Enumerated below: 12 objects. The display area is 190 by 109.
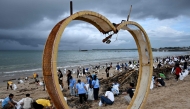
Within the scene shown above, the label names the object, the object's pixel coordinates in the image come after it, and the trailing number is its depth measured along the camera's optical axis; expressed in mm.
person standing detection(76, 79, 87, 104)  8084
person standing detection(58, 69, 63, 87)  11055
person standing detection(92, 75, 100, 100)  8592
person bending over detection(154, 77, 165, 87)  10650
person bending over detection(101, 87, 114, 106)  7730
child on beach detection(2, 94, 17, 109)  7354
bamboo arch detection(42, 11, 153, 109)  2849
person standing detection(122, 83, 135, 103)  6805
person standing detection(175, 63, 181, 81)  12107
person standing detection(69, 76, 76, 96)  9617
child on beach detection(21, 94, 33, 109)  6892
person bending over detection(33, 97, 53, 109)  6612
